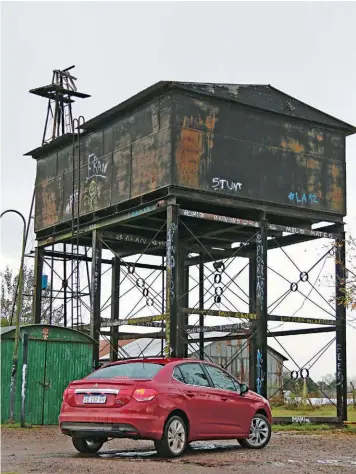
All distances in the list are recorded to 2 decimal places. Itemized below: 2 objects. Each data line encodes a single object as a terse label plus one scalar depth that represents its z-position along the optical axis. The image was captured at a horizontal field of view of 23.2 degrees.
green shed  22.50
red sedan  12.75
